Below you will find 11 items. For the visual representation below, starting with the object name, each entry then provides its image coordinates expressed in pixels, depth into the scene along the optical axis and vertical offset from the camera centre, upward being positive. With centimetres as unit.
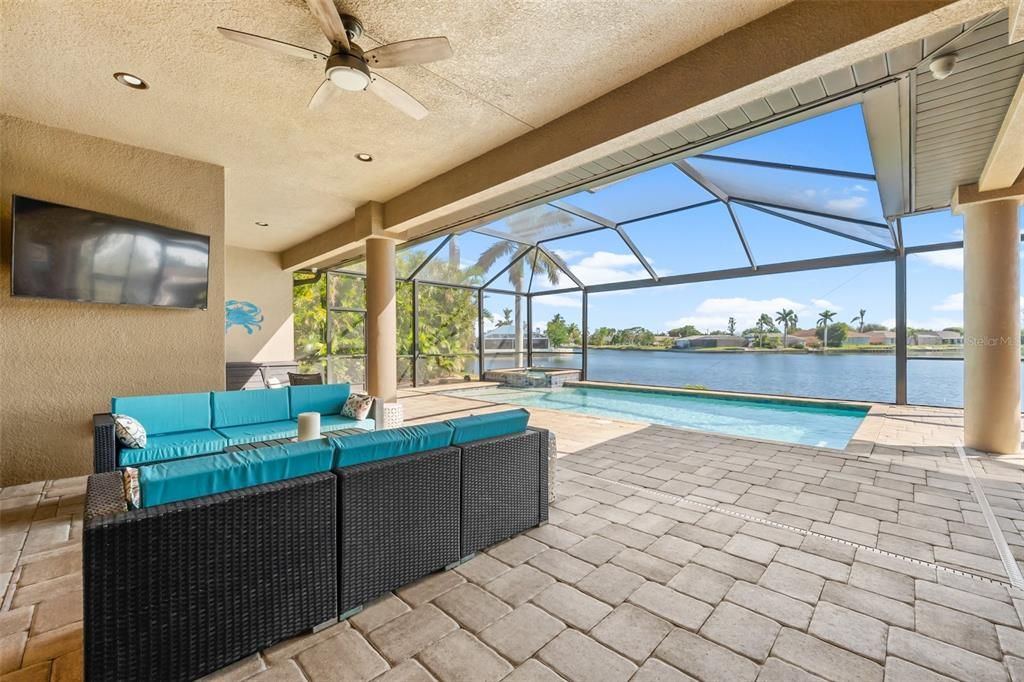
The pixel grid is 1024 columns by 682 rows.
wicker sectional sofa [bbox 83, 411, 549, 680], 135 -81
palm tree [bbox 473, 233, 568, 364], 1002 +190
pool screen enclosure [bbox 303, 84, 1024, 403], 518 +189
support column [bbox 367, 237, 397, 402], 588 +31
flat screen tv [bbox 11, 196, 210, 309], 339 +71
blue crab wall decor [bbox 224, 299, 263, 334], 803 +45
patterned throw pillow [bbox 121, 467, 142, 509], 145 -52
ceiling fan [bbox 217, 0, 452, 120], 218 +156
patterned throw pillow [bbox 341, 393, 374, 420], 419 -67
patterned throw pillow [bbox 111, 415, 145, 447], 302 -67
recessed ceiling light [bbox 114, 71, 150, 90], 295 +183
